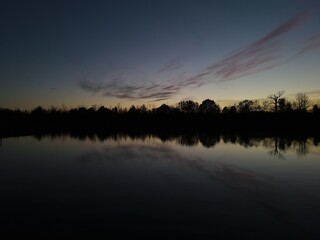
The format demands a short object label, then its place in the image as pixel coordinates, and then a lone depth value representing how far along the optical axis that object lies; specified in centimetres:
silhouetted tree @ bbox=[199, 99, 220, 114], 12329
